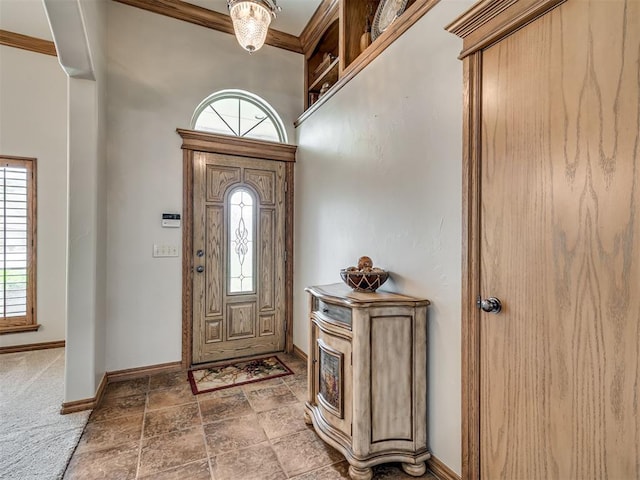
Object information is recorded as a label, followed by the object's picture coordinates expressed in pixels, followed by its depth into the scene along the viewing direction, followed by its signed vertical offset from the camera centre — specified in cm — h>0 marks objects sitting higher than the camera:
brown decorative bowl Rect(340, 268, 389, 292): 183 -23
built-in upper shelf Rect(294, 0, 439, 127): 195 +175
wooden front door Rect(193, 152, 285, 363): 304 -17
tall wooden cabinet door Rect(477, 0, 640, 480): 96 -2
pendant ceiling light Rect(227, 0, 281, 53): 194 +142
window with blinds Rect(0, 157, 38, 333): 325 -5
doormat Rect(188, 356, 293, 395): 265 -124
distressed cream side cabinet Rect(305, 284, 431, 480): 158 -75
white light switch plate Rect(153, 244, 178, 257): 285 -10
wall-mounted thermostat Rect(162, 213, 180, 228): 287 +19
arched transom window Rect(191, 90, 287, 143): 320 +133
